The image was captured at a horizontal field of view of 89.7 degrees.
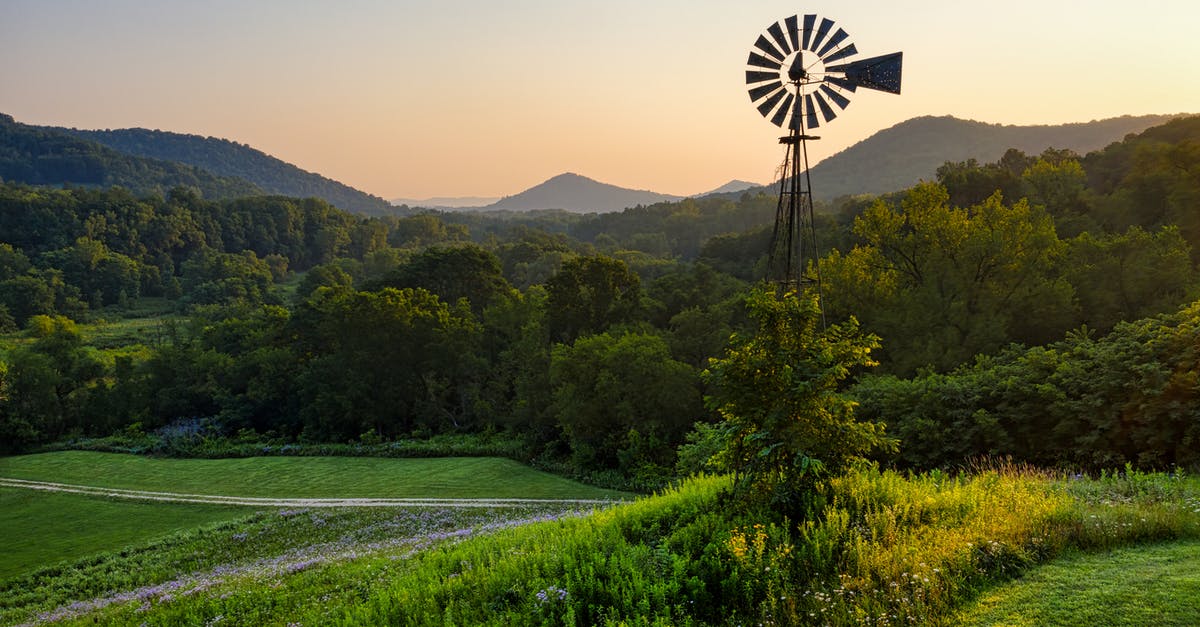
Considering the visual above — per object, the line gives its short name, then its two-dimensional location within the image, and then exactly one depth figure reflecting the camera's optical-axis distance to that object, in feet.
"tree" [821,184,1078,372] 94.53
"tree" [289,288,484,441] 168.55
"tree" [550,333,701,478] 105.50
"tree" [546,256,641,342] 154.71
